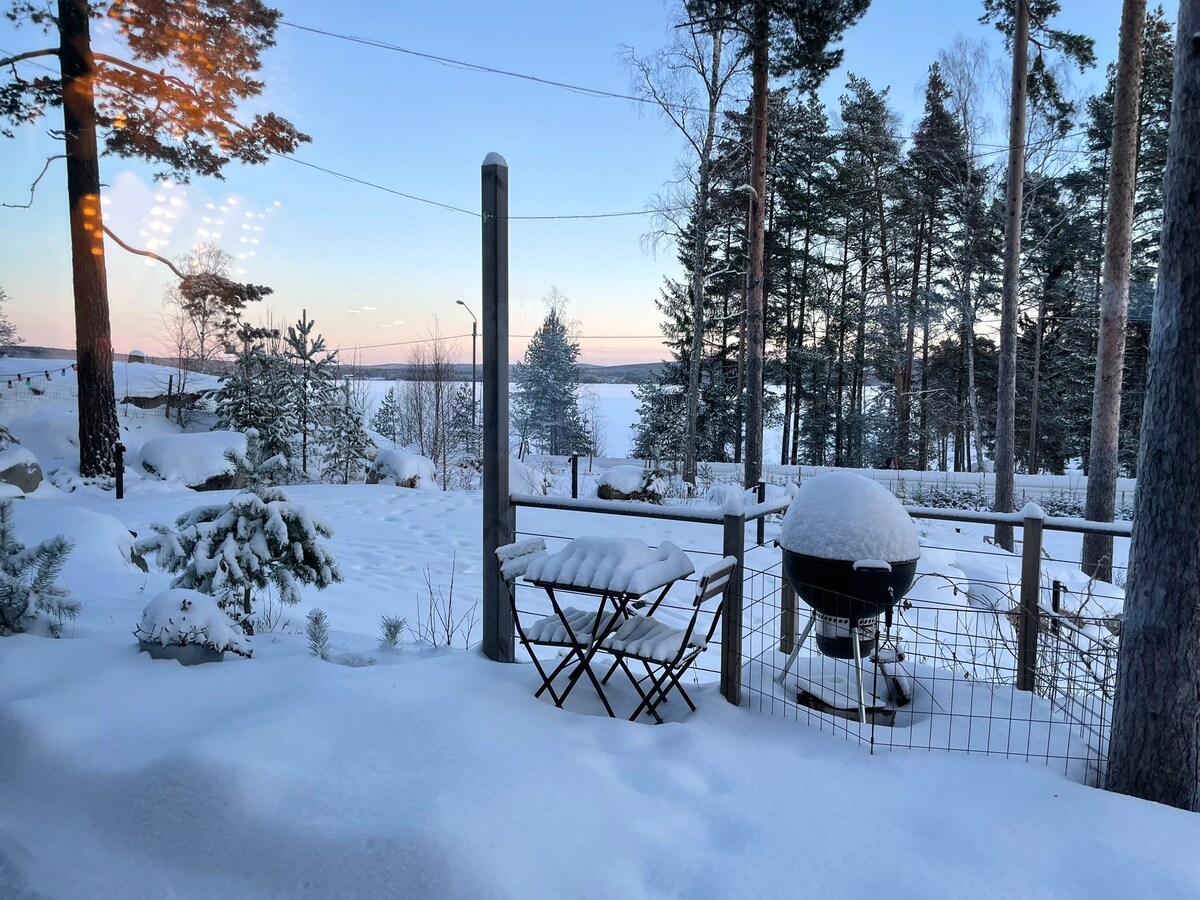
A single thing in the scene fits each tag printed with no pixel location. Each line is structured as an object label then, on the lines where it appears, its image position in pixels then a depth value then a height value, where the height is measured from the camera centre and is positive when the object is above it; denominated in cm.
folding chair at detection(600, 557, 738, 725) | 232 -83
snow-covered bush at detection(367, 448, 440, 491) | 1075 -108
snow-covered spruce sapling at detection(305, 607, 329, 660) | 295 -101
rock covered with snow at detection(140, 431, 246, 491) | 897 -81
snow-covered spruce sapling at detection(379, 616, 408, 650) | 312 -104
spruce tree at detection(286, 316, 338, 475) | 1138 +25
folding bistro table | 233 -59
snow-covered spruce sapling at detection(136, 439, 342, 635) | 320 -70
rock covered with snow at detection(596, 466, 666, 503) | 1039 -122
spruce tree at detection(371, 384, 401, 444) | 2398 -49
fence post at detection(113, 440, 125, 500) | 791 -78
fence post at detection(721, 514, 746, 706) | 261 -82
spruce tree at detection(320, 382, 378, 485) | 1152 -73
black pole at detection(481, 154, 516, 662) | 299 +0
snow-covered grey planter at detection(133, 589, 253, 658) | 267 -88
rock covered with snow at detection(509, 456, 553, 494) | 1071 -122
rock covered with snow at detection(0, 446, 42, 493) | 708 -78
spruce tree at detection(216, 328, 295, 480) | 1098 +0
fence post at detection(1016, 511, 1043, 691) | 277 -74
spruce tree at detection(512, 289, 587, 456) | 2550 +67
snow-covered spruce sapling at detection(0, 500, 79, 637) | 280 -79
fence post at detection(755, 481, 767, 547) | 737 -125
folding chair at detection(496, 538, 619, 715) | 250 -85
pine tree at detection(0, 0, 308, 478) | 655 +305
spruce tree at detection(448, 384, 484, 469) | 2117 -70
